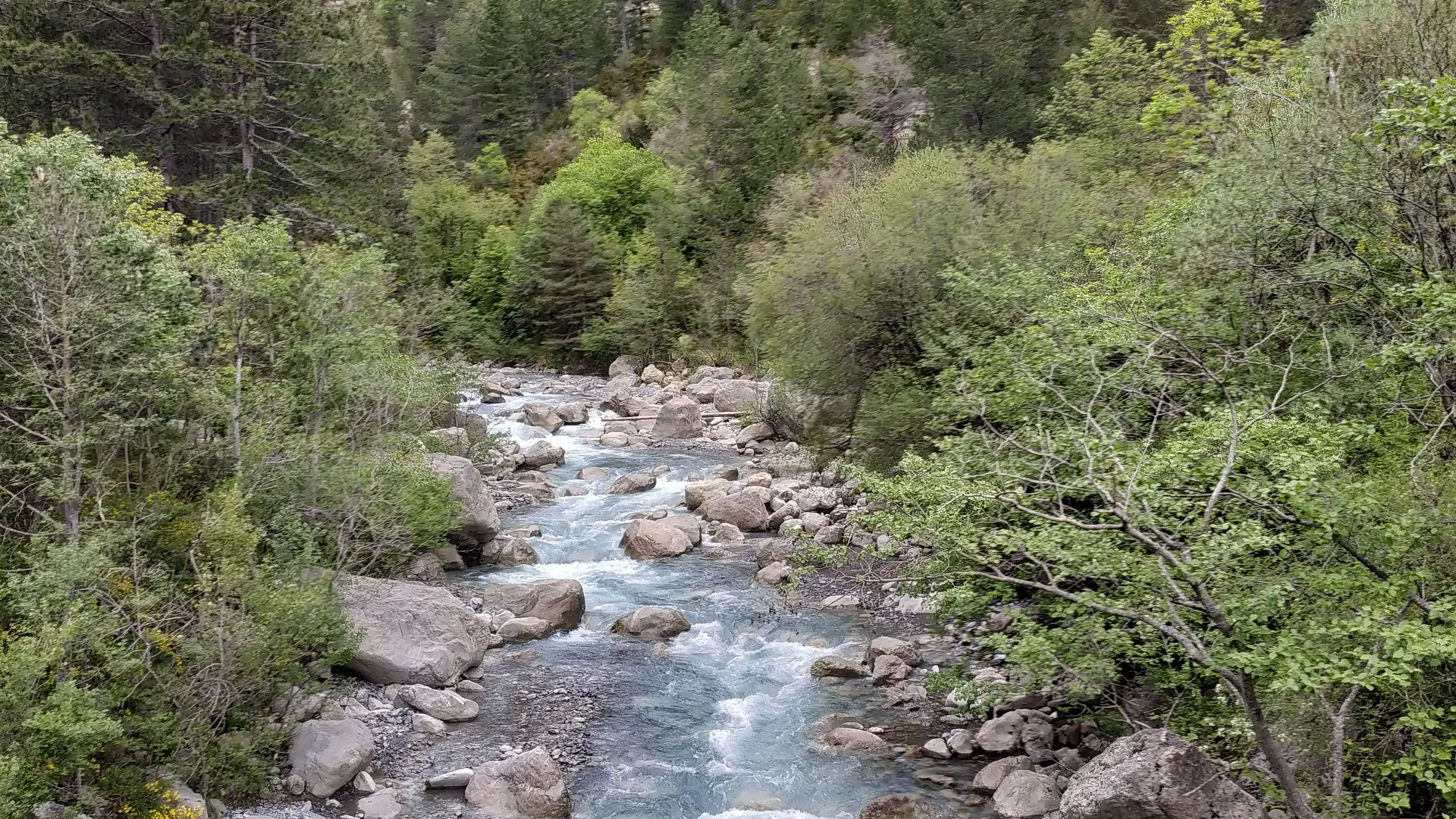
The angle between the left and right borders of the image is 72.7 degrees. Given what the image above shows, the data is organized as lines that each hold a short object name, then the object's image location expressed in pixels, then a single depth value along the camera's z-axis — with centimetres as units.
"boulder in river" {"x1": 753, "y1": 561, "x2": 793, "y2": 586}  2133
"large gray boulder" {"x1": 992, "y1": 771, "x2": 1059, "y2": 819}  1245
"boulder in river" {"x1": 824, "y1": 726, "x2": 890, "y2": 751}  1470
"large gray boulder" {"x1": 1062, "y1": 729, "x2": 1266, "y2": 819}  1062
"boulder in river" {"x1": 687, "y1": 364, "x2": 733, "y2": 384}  4266
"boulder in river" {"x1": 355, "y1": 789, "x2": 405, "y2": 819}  1293
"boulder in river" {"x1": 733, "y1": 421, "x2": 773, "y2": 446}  3416
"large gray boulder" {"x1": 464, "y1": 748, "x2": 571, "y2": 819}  1308
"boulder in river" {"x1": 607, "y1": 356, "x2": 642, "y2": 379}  4684
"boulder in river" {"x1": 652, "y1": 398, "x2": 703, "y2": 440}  3603
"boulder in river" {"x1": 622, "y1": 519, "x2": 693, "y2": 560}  2341
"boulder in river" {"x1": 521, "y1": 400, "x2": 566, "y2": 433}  3691
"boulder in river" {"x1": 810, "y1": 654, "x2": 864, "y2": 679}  1705
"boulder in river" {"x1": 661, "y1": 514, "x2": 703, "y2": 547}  2434
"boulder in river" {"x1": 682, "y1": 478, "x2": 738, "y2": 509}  2662
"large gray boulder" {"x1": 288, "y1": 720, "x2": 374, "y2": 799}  1336
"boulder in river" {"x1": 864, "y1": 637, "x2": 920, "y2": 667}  1734
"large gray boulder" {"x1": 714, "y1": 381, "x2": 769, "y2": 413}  3825
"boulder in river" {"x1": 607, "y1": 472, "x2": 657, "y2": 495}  2845
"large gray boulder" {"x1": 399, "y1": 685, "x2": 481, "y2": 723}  1577
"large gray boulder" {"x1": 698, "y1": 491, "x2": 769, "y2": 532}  2533
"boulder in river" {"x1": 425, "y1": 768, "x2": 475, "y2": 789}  1373
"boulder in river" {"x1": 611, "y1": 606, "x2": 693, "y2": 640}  1917
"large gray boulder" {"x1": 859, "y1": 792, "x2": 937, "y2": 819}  1269
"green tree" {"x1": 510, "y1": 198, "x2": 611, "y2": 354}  5003
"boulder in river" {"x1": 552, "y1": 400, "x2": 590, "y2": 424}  3853
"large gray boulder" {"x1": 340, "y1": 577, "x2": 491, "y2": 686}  1639
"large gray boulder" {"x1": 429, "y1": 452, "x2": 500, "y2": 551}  2241
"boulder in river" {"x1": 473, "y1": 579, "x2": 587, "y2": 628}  1962
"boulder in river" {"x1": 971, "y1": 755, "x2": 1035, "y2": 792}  1323
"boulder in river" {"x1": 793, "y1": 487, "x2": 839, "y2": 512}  2547
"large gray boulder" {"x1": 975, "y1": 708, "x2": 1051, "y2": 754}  1410
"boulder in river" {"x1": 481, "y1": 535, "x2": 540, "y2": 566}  2294
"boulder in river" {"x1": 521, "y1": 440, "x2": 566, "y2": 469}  3128
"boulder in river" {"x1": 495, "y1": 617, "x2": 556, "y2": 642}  1898
